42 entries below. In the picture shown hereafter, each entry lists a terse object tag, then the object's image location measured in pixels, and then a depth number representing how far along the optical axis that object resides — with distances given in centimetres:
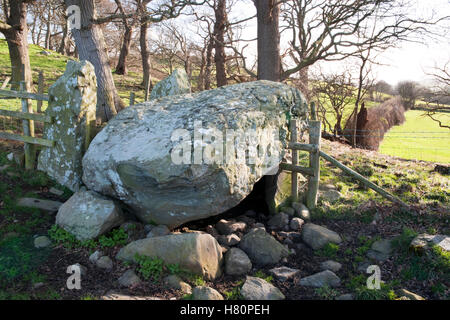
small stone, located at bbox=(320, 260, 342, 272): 460
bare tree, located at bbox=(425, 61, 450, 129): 1051
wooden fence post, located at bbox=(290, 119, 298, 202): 619
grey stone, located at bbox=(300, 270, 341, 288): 423
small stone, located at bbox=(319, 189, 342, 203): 637
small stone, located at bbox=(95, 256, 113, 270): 431
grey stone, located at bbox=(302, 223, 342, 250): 517
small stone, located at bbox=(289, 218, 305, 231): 565
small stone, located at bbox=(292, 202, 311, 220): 594
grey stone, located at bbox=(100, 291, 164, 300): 371
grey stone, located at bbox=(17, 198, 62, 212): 546
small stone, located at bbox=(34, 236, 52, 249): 462
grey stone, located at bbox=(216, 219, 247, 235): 539
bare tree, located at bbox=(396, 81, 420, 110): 1761
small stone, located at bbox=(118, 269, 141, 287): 401
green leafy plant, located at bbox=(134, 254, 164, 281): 414
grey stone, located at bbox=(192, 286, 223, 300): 377
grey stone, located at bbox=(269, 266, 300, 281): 443
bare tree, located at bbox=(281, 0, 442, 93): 927
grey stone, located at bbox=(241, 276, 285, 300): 395
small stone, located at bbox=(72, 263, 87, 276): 416
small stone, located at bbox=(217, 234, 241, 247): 504
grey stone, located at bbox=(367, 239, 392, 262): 481
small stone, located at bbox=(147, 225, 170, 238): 472
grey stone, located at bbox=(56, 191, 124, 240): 472
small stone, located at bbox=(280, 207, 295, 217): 600
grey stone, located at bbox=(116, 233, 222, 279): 425
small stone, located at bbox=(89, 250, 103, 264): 441
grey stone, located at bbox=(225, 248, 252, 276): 450
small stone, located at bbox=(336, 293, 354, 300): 392
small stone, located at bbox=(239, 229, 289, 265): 478
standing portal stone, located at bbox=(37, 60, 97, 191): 575
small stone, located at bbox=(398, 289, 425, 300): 379
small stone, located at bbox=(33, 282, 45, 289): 387
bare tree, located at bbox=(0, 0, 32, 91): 926
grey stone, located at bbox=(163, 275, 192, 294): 398
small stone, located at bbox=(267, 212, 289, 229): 574
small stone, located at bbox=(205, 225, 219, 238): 522
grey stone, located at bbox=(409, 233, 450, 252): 454
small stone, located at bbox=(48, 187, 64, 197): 597
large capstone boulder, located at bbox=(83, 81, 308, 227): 450
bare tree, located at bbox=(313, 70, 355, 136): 1309
